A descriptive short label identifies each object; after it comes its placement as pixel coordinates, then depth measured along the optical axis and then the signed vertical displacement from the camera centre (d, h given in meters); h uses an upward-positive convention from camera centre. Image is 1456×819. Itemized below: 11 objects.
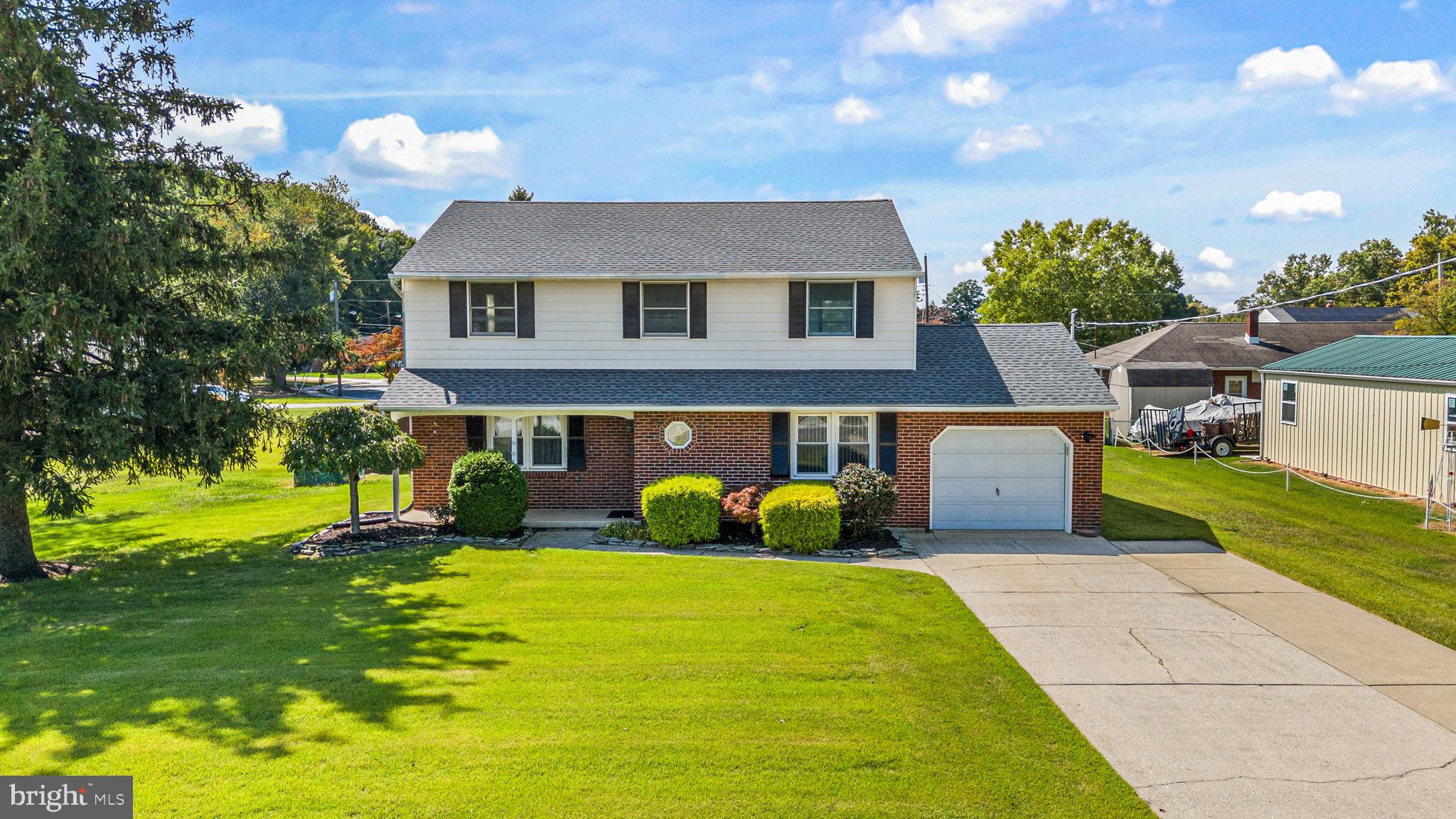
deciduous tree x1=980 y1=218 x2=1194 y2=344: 44.19 +6.75
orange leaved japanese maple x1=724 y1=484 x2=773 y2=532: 14.89 -1.91
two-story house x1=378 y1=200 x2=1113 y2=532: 15.95 +0.49
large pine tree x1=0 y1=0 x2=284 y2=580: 10.83 +1.89
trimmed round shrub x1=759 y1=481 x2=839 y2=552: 14.11 -2.10
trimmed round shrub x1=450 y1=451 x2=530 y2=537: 14.82 -1.70
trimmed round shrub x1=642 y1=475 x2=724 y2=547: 14.52 -1.99
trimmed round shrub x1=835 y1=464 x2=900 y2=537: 14.83 -1.81
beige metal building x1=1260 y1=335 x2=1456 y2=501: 18.12 -0.40
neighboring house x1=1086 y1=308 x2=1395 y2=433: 31.09 +1.55
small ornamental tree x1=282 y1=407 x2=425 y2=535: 14.35 -0.74
